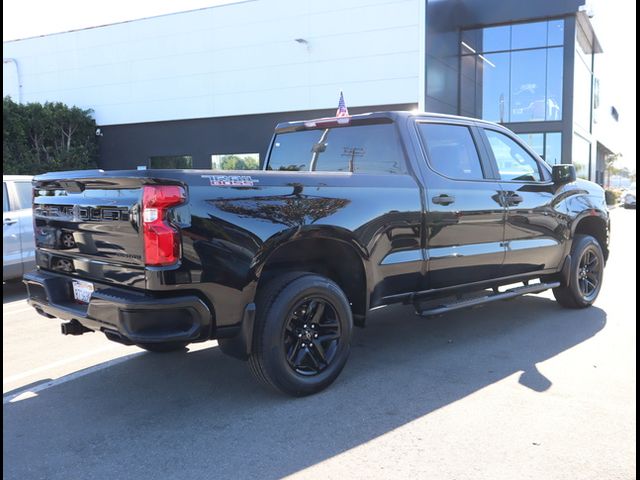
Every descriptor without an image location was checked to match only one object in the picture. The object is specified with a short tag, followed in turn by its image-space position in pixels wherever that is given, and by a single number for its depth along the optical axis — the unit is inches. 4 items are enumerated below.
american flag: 316.1
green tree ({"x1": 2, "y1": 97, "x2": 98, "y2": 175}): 892.6
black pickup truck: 131.3
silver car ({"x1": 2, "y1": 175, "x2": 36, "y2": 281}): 310.7
